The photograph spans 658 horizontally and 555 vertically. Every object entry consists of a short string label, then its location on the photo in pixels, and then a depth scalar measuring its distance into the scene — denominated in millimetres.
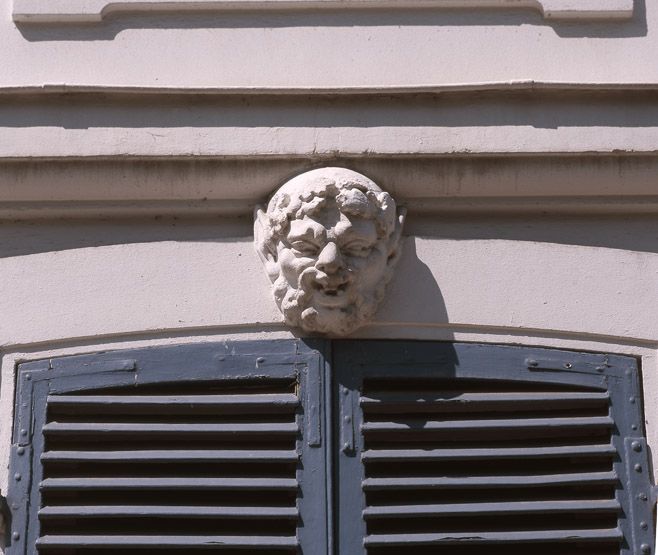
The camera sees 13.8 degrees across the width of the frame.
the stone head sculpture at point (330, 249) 9306
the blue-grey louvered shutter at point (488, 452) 9063
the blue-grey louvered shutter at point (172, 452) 9023
